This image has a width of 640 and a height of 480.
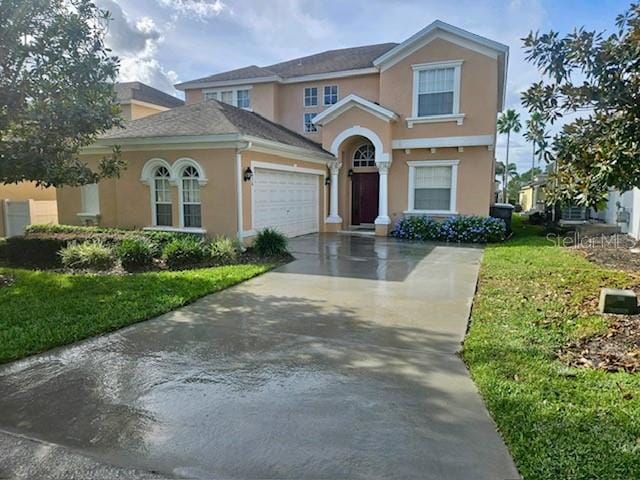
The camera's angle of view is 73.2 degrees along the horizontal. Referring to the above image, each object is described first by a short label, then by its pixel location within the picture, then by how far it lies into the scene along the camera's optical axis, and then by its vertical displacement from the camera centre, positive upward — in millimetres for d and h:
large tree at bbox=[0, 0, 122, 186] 8406 +2297
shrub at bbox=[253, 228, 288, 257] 11695 -1254
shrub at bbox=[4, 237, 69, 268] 11531 -1500
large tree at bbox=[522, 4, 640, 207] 5574 +1332
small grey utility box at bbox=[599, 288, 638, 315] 6227 -1477
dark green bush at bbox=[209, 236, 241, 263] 10984 -1368
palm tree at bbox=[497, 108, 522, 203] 53691 +9690
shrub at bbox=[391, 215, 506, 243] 15695 -1115
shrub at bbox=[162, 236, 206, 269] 10547 -1394
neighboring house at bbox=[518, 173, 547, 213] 40600 +213
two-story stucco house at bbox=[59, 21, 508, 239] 12734 +1799
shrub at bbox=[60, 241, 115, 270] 10445 -1479
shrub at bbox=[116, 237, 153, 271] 10281 -1377
